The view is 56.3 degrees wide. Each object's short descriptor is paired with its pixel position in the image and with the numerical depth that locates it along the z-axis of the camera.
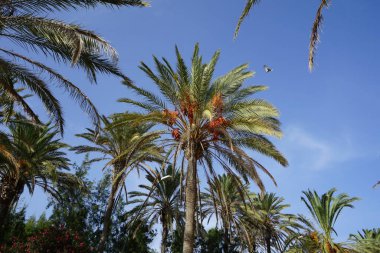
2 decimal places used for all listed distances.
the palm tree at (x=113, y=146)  18.94
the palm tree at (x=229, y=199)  26.79
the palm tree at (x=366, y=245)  20.16
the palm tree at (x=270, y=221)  25.66
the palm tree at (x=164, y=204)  26.00
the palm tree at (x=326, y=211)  20.99
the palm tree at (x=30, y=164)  17.67
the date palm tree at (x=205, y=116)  12.98
